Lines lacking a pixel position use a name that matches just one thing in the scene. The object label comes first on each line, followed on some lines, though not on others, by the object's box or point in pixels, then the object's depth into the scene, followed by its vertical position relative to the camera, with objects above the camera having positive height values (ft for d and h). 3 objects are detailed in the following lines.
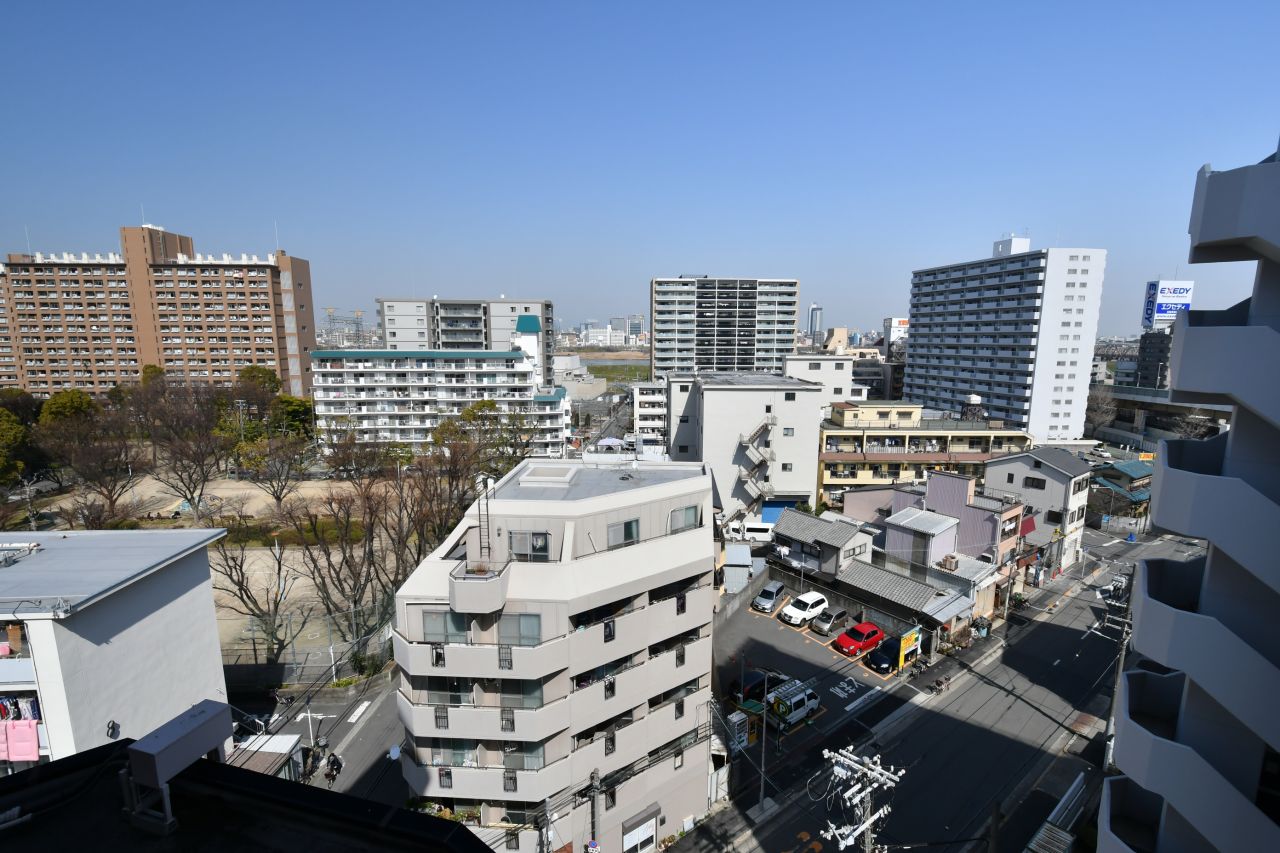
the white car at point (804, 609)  73.82 -32.54
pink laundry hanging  35.83 -23.81
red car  67.36 -33.31
